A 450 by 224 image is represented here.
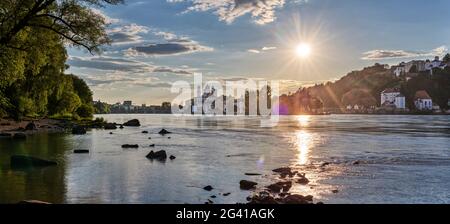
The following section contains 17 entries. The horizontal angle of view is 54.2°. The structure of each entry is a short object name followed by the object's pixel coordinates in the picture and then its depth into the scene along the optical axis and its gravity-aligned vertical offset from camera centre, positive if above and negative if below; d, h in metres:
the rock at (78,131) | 86.63 -3.77
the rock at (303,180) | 31.86 -5.12
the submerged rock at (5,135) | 69.18 -3.61
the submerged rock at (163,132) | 95.60 -4.53
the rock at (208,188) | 28.77 -5.05
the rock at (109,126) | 115.10 -3.80
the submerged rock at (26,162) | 36.53 -4.18
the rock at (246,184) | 29.10 -4.93
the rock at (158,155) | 45.94 -4.60
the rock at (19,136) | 66.67 -3.61
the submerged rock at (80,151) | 50.64 -4.53
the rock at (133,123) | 138.25 -3.63
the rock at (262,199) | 23.21 -4.82
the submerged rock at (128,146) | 58.81 -4.64
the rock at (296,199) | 24.03 -4.94
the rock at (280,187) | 28.07 -4.94
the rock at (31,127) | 84.44 -2.86
